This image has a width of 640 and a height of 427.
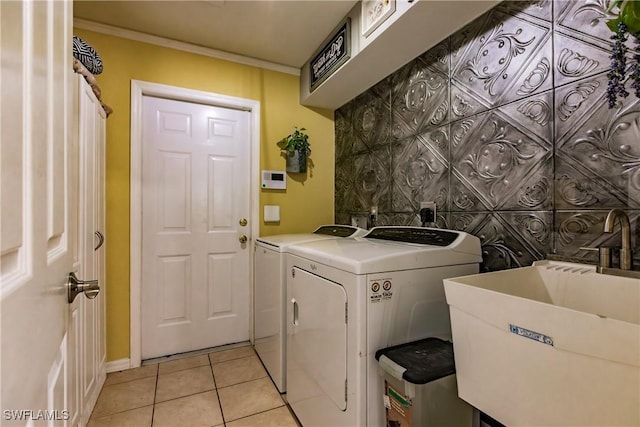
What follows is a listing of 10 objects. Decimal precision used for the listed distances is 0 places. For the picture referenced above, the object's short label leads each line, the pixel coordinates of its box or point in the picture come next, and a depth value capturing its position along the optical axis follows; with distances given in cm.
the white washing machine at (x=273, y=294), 180
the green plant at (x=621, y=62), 84
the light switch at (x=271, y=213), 259
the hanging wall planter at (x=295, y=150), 259
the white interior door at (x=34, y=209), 37
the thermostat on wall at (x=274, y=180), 258
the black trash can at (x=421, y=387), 99
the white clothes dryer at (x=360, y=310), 112
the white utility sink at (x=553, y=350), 58
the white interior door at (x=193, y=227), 226
